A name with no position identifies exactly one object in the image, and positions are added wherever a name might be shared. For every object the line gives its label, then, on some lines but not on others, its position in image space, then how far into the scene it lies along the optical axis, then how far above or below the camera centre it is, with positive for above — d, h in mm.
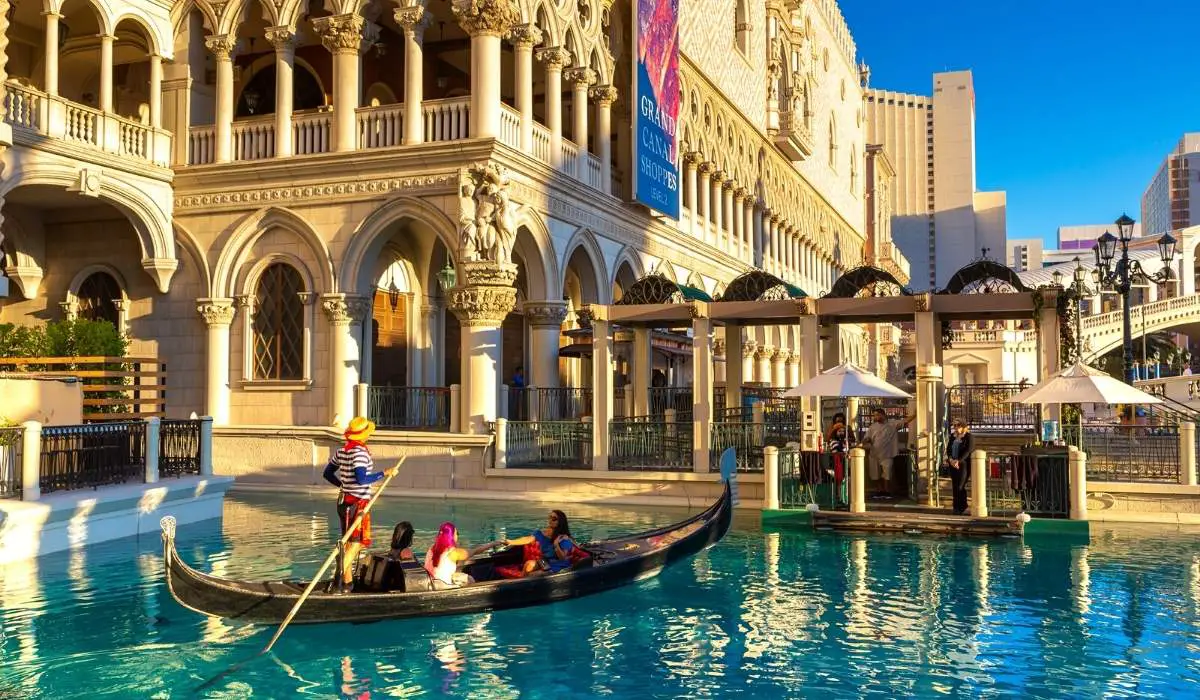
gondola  8516 -1588
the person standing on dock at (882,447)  15438 -595
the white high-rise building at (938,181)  126188 +27830
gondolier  9820 -641
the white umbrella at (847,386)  14680 +290
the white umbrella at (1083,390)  13766 +207
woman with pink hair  9328 -1351
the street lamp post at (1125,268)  19047 +2595
